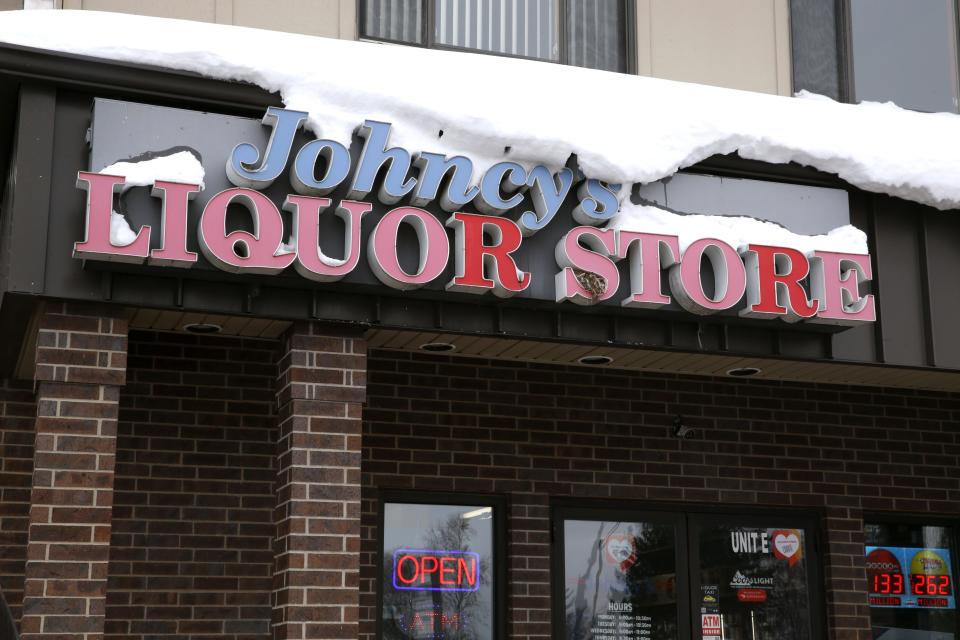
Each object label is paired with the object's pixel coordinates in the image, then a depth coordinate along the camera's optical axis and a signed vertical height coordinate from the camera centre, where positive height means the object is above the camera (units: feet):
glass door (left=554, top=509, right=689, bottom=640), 31.42 +0.30
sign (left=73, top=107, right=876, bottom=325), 22.03 +6.83
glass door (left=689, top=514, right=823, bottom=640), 32.37 +0.28
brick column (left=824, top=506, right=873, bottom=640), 32.63 +0.32
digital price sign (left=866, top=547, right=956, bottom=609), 34.22 +0.30
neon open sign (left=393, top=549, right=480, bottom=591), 29.99 +0.45
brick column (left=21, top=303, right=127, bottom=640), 20.83 +2.08
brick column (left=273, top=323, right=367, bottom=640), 22.39 +1.95
